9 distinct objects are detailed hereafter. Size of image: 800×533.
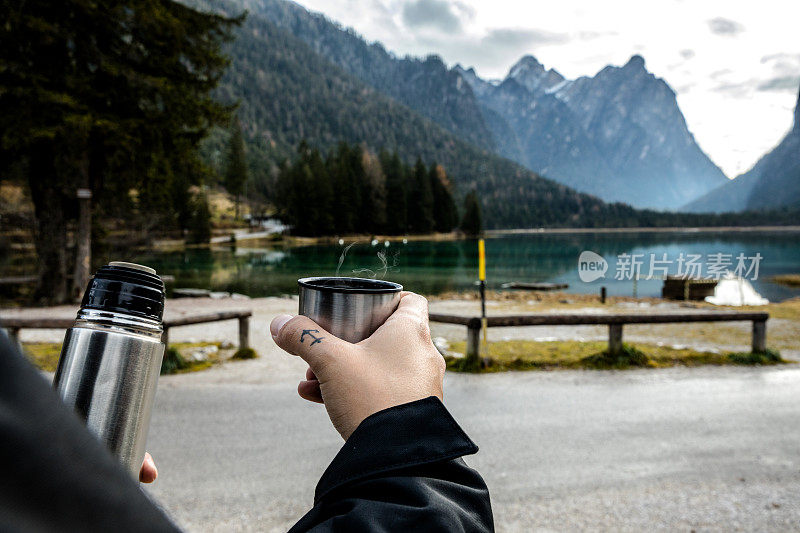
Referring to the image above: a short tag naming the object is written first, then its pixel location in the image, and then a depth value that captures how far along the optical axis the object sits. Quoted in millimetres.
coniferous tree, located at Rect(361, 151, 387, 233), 57206
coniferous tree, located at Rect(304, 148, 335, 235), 60344
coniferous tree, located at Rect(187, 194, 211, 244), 58938
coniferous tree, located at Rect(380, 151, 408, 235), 62941
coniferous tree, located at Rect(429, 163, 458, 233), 77875
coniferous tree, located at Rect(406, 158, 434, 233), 70062
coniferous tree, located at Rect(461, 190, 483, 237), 85662
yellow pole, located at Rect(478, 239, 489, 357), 7516
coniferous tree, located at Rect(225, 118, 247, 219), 82562
